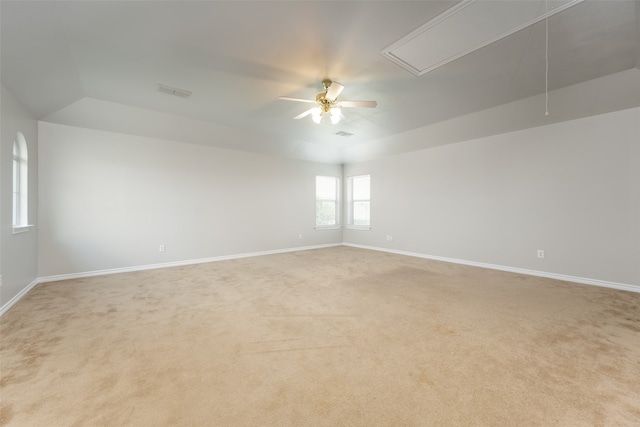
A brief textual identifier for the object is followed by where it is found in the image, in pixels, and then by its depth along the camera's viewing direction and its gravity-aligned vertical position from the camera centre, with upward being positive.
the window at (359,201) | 6.93 +0.24
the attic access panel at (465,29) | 1.95 +1.61
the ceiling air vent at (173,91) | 3.20 +1.58
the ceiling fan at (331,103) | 2.84 +1.31
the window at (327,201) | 7.08 +0.23
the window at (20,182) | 3.13 +0.33
